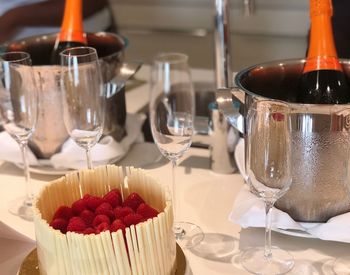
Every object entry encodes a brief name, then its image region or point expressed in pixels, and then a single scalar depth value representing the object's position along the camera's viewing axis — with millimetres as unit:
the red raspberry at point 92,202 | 631
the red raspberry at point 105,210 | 614
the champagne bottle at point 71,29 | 1008
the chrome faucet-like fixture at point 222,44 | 911
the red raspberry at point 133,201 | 640
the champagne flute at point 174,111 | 760
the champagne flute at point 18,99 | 828
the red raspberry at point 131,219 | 592
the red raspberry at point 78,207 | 630
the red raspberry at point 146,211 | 612
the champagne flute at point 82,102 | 817
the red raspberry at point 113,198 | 640
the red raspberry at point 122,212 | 605
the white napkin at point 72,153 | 943
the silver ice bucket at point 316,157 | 677
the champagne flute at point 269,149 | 639
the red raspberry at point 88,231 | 576
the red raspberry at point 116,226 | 576
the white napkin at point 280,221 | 708
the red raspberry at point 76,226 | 587
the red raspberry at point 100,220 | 595
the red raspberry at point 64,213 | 625
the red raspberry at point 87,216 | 609
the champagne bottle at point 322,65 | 838
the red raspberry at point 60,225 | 605
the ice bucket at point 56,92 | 894
